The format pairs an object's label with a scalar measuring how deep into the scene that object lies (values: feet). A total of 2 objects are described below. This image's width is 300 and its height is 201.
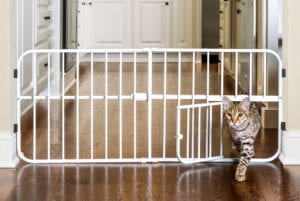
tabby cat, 12.28
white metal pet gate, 13.11
